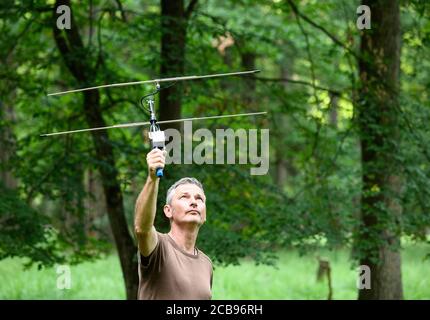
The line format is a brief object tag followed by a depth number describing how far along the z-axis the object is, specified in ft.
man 21.93
